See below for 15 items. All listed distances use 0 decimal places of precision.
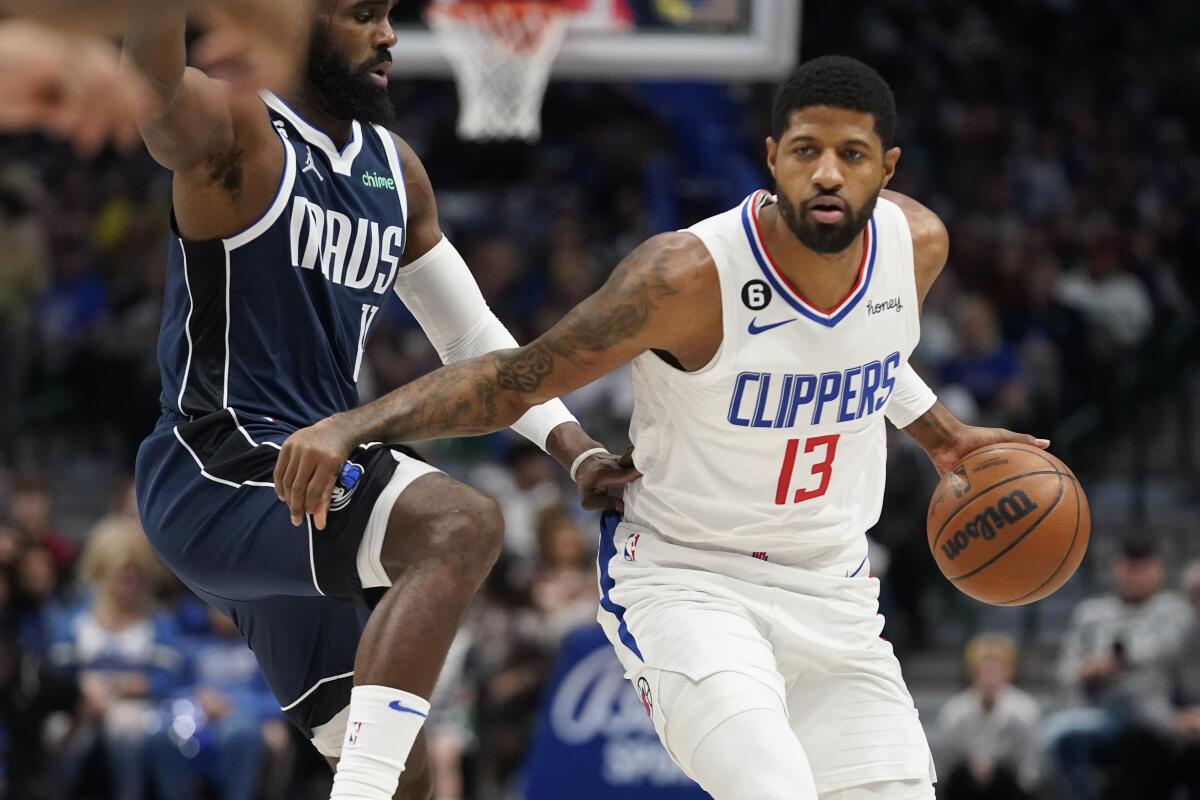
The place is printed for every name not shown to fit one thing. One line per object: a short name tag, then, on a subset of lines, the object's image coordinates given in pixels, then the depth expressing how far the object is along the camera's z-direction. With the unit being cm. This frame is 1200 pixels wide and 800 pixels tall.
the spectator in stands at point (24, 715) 1847
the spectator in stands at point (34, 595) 1922
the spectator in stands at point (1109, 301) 2736
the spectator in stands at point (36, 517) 2047
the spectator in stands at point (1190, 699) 1809
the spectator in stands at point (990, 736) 1855
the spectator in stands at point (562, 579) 1906
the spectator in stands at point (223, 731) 1864
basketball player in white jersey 864
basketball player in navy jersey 793
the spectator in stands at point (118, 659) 1872
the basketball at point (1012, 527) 955
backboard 2066
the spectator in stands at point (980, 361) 2562
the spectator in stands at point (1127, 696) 1834
